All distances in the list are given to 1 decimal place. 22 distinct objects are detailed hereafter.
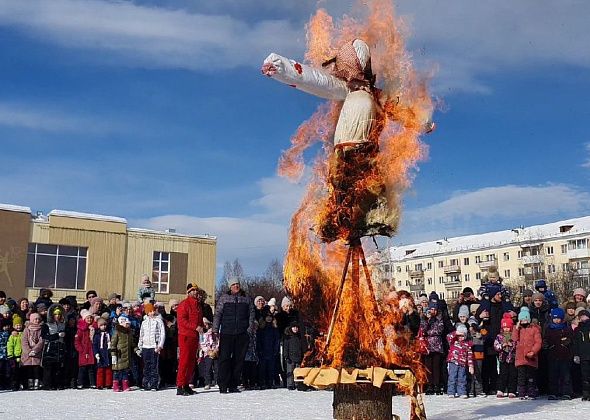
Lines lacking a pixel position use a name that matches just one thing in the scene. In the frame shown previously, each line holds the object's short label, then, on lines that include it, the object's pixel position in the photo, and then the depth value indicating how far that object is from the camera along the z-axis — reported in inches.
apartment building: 2763.3
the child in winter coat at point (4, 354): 517.0
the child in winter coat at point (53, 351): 521.7
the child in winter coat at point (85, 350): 530.9
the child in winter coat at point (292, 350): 528.1
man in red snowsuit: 472.7
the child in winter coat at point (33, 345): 515.4
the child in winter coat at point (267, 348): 542.6
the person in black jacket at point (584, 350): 443.5
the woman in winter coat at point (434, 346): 490.3
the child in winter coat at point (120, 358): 512.7
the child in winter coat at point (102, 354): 525.7
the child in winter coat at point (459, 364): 466.9
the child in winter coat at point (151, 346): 514.0
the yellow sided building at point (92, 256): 1451.8
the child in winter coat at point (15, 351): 518.3
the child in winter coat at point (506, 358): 470.9
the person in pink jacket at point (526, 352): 453.1
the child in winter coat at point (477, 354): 487.2
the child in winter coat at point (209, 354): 550.3
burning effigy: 284.7
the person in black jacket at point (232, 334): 496.1
